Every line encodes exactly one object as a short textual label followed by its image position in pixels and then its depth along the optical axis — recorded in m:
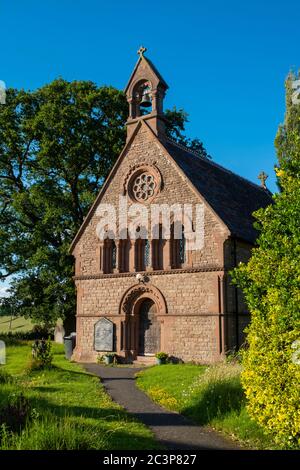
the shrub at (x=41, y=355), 18.69
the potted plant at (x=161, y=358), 21.91
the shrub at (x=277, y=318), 8.69
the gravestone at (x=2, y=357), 21.78
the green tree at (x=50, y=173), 32.53
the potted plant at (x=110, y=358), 23.86
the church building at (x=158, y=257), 21.47
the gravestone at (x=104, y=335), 24.58
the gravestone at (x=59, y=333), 35.78
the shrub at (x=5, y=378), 14.74
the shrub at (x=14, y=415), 8.76
